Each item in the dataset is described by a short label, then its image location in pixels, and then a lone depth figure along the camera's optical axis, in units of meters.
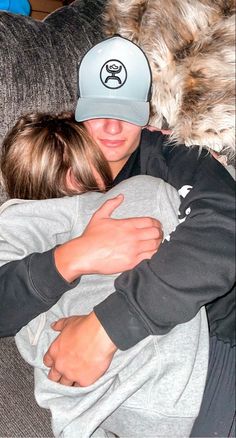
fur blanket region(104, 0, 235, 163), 0.89
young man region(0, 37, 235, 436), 0.77
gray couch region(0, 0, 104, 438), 0.94
